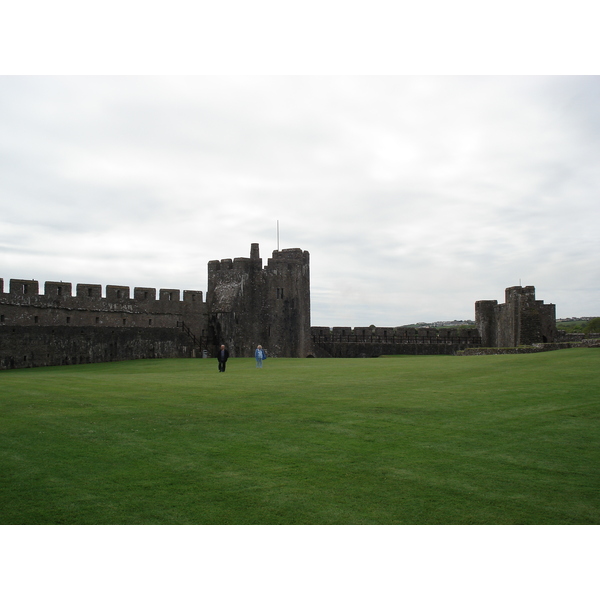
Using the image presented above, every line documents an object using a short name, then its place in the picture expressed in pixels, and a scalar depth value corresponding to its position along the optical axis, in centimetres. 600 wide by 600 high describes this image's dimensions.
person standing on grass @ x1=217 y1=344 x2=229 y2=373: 2033
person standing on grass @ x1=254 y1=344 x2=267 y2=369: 2248
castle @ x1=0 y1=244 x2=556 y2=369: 2655
